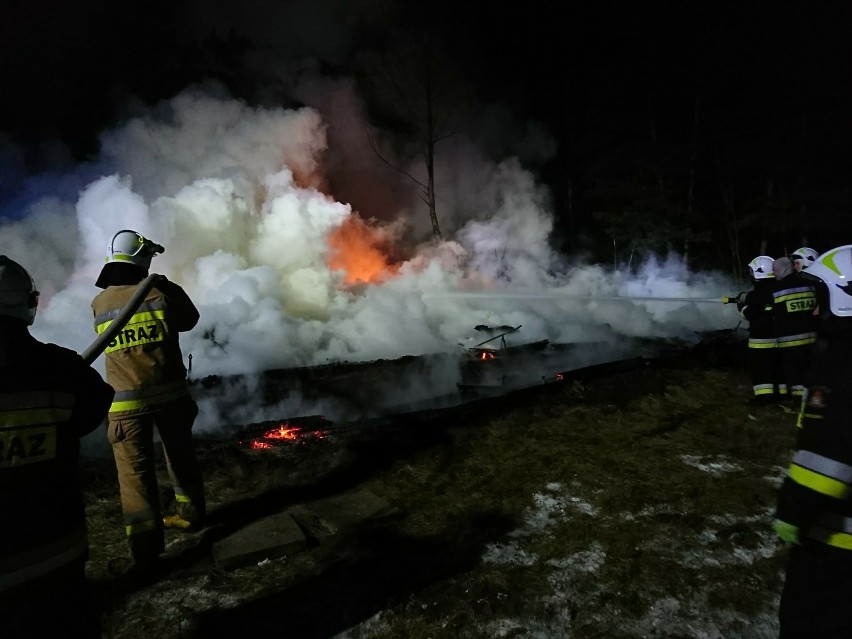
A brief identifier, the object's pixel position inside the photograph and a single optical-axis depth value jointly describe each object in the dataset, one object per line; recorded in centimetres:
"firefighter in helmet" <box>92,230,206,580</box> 329
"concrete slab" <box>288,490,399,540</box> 376
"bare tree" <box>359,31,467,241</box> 1680
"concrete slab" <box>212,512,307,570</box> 327
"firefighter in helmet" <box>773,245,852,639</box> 184
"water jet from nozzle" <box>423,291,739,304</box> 1399
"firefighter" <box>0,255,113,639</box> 173
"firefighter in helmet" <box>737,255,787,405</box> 616
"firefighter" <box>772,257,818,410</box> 594
